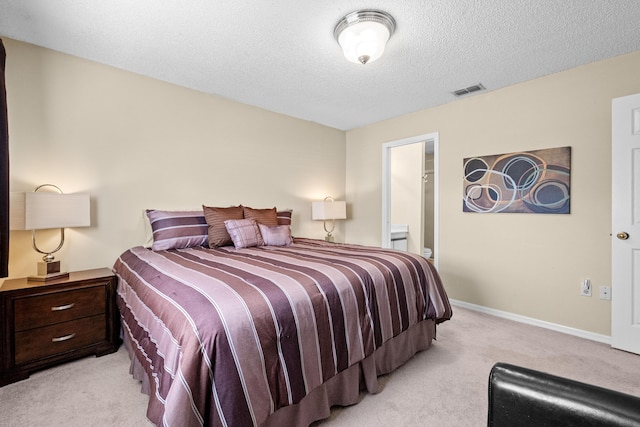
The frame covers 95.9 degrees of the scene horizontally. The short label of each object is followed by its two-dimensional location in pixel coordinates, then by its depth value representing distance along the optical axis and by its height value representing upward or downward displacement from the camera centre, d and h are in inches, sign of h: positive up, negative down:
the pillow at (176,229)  102.7 -6.2
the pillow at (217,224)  109.7 -4.5
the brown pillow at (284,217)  137.6 -2.2
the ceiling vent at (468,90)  120.2 +52.4
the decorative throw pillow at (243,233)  108.3 -7.8
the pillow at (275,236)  114.3 -9.4
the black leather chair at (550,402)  23.0 -16.3
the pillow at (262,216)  122.3 -1.5
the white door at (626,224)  90.4 -4.0
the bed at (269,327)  42.3 -22.1
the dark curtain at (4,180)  76.7 +9.0
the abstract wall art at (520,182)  107.6 +12.0
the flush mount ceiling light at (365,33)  76.3 +49.6
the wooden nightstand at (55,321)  74.0 -30.3
